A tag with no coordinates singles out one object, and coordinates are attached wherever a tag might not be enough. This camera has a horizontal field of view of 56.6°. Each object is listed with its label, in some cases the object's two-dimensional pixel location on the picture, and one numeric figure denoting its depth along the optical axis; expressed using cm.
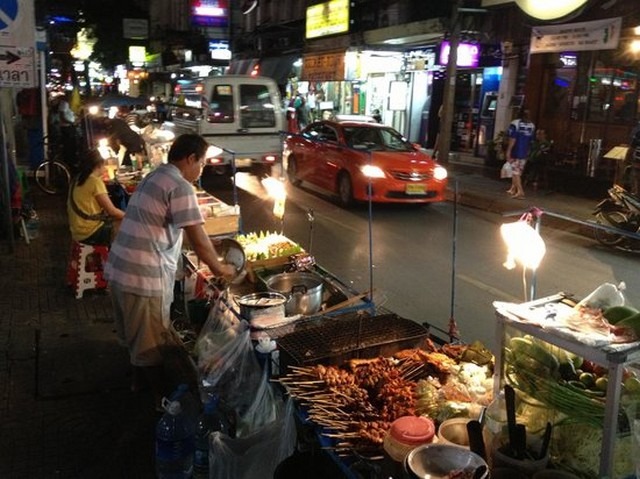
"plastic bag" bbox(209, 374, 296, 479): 330
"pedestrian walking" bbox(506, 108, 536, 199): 1370
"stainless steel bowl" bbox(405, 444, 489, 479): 247
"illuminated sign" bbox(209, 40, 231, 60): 3372
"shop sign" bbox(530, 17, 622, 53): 1292
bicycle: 1316
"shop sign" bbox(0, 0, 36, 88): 755
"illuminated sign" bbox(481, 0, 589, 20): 1166
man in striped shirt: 418
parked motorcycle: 989
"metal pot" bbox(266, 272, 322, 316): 457
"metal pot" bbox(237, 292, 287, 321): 423
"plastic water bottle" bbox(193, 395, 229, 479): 373
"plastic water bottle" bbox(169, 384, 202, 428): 397
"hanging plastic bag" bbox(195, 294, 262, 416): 384
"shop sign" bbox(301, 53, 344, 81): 2294
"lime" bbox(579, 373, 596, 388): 272
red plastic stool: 715
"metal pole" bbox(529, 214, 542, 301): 360
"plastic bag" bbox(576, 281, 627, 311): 296
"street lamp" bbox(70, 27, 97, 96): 3941
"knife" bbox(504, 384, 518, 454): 257
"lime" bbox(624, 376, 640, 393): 253
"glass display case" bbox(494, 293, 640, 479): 240
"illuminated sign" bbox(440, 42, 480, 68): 1781
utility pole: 1599
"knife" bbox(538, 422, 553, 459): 255
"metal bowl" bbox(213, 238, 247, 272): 494
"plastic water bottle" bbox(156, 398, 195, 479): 378
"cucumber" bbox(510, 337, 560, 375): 278
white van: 1408
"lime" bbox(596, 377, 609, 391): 266
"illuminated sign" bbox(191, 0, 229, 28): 3181
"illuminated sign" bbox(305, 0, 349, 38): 2241
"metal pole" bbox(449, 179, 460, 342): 480
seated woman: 670
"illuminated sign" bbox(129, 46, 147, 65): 4150
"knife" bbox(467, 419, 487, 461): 260
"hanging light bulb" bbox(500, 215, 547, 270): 346
